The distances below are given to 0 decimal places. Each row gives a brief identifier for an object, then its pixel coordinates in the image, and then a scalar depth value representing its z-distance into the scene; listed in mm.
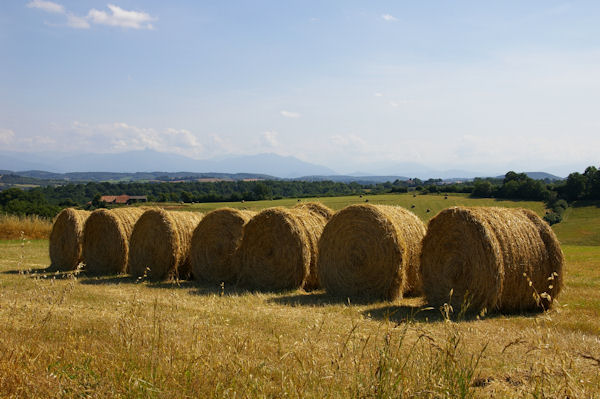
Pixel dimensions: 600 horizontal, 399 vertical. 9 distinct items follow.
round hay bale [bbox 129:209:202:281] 13727
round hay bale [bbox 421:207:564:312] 8531
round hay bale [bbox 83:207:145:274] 14922
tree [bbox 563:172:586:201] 54562
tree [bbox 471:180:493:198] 55822
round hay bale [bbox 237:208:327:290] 11773
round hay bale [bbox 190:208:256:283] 13180
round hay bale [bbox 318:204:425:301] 10180
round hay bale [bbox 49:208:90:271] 15656
